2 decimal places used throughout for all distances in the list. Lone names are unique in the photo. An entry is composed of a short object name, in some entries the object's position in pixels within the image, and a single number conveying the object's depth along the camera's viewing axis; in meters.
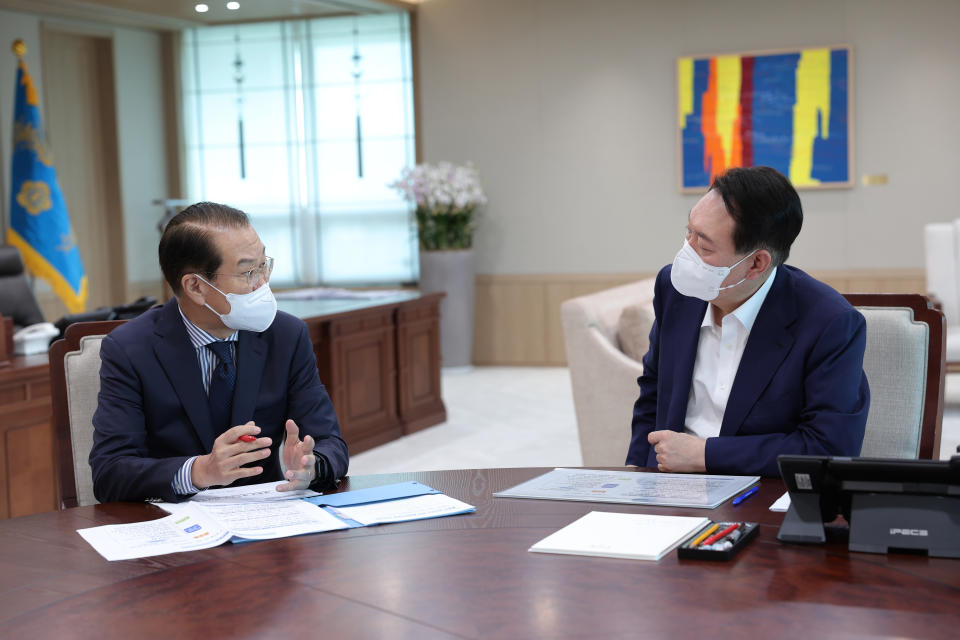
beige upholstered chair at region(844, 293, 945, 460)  2.19
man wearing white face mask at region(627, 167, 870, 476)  1.99
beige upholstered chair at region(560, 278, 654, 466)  3.99
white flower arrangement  8.18
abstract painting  7.94
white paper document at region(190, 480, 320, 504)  1.89
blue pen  1.72
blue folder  1.82
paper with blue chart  1.74
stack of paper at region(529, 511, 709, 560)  1.48
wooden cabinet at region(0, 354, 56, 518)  3.75
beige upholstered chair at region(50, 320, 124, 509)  2.16
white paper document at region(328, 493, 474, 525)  1.71
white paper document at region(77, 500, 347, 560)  1.60
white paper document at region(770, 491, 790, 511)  1.67
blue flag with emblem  7.27
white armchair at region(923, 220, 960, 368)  6.27
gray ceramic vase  8.37
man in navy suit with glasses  2.06
